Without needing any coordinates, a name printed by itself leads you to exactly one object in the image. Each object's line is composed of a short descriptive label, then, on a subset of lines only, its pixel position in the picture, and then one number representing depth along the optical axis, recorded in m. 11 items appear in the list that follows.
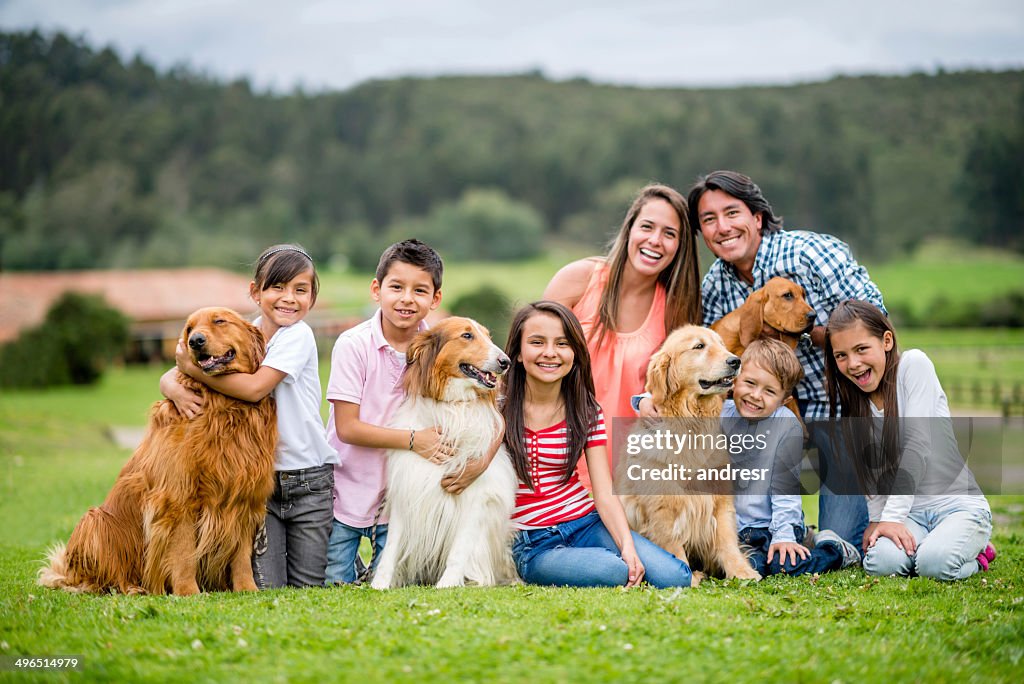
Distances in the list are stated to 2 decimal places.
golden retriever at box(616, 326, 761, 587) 5.95
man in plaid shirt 6.77
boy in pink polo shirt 5.87
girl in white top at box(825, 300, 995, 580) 6.05
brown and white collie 5.59
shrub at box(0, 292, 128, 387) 29.67
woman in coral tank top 6.77
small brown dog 6.77
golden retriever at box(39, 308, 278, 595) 5.16
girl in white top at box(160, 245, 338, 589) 5.73
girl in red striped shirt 5.71
